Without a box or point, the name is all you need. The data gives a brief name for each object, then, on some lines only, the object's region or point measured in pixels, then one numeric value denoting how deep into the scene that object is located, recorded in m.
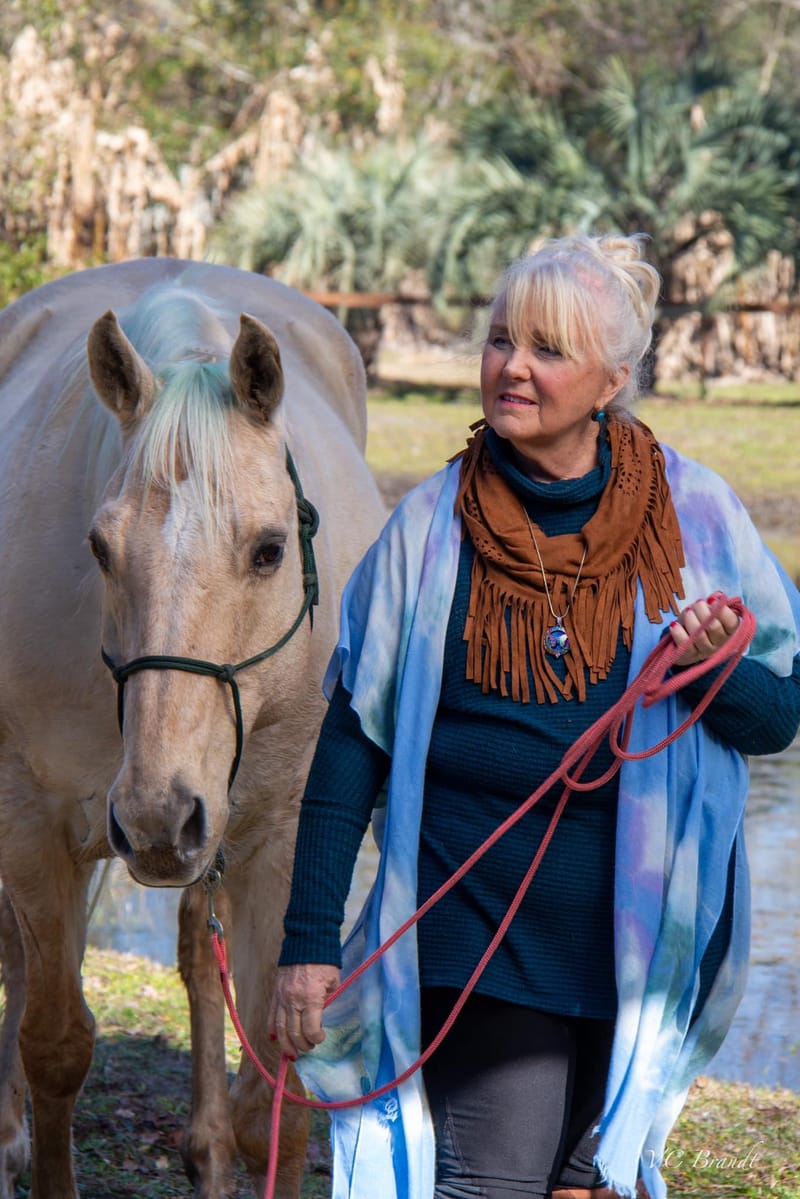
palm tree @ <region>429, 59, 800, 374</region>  35.01
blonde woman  4.41
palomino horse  4.66
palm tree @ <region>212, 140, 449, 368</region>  36.15
